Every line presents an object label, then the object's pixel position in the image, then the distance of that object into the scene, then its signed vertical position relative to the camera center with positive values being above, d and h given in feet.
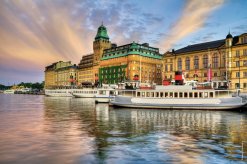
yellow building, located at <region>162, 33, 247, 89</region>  251.04 +37.72
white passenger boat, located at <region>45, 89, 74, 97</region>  395.21 -13.75
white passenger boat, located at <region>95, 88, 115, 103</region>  199.44 -13.17
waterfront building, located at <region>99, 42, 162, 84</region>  403.98 +50.71
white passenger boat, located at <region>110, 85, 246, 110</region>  133.12 -9.91
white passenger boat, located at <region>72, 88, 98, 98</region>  326.69 -12.61
